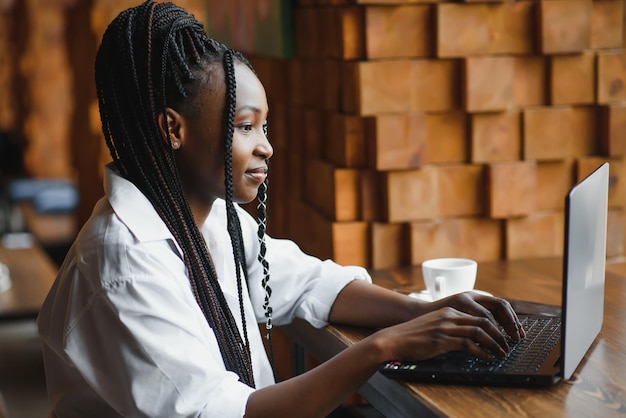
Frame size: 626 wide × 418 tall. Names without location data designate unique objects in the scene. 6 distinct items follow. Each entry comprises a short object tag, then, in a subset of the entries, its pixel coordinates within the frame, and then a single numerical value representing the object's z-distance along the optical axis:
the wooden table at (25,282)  3.94
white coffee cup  2.29
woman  1.91
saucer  2.33
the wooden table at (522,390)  1.84
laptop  1.88
